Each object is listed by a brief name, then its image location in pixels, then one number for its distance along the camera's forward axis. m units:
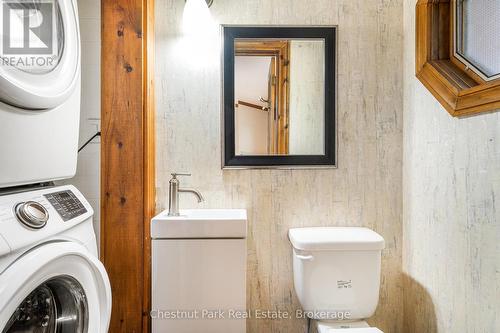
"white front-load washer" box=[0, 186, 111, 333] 0.70
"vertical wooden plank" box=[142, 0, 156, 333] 1.42
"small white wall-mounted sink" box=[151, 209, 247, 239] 1.33
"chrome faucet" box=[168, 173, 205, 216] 1.43
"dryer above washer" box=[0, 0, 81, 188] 0.84
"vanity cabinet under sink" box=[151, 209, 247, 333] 1.33
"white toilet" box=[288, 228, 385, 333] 1.36
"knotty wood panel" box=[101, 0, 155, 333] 1.38
